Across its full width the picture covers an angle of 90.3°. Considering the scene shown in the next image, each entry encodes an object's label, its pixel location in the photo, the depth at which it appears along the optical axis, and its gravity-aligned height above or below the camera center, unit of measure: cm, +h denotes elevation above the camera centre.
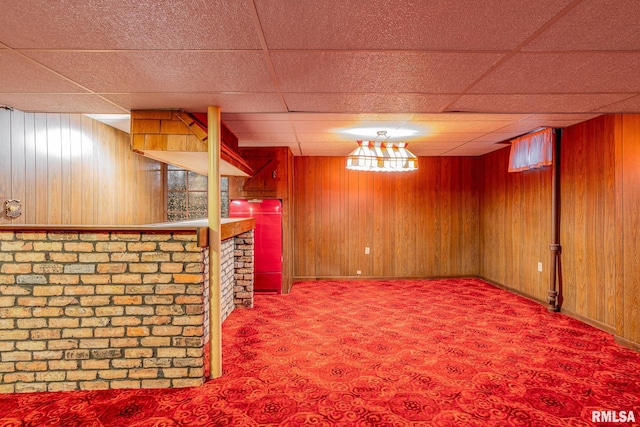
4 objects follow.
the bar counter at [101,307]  242 -73
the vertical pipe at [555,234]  426 -32
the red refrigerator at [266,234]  529 -37
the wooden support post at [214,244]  266 -27
